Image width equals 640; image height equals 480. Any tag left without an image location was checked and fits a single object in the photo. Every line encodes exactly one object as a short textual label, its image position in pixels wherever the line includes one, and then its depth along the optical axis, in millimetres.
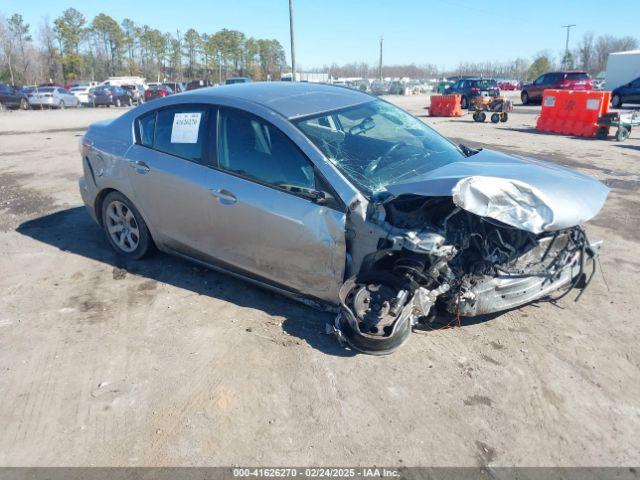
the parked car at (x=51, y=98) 34750
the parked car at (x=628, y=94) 24880
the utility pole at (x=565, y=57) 80312
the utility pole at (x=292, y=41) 23953
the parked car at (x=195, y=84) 42488
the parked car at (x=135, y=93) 39212
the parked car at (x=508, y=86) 56628
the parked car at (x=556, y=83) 26953
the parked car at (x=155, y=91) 38094
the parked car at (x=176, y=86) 41753
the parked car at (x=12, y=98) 33969
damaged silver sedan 3293
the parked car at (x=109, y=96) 37281
